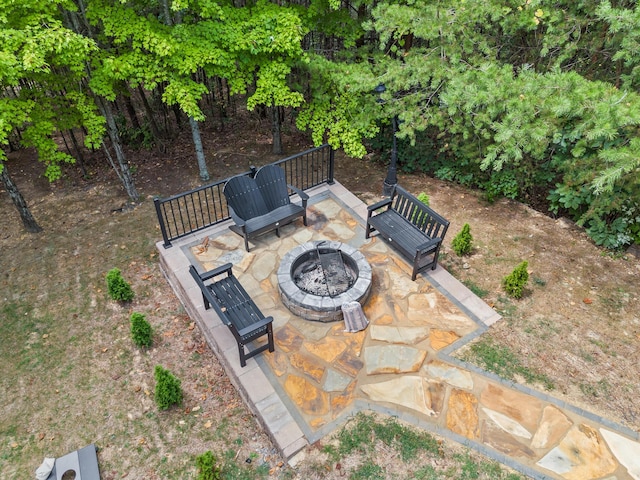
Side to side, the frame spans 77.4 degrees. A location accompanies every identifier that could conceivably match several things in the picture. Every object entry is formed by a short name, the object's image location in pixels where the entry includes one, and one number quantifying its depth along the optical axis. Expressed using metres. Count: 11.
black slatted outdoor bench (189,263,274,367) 5.04
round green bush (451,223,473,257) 6.88
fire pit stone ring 5.79
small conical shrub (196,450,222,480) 4.10
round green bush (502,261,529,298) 6.04
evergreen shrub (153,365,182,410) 4.91
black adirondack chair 6.78
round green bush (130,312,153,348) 5.66
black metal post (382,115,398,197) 8.41
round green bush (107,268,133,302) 6.39
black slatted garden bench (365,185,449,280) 6.33
